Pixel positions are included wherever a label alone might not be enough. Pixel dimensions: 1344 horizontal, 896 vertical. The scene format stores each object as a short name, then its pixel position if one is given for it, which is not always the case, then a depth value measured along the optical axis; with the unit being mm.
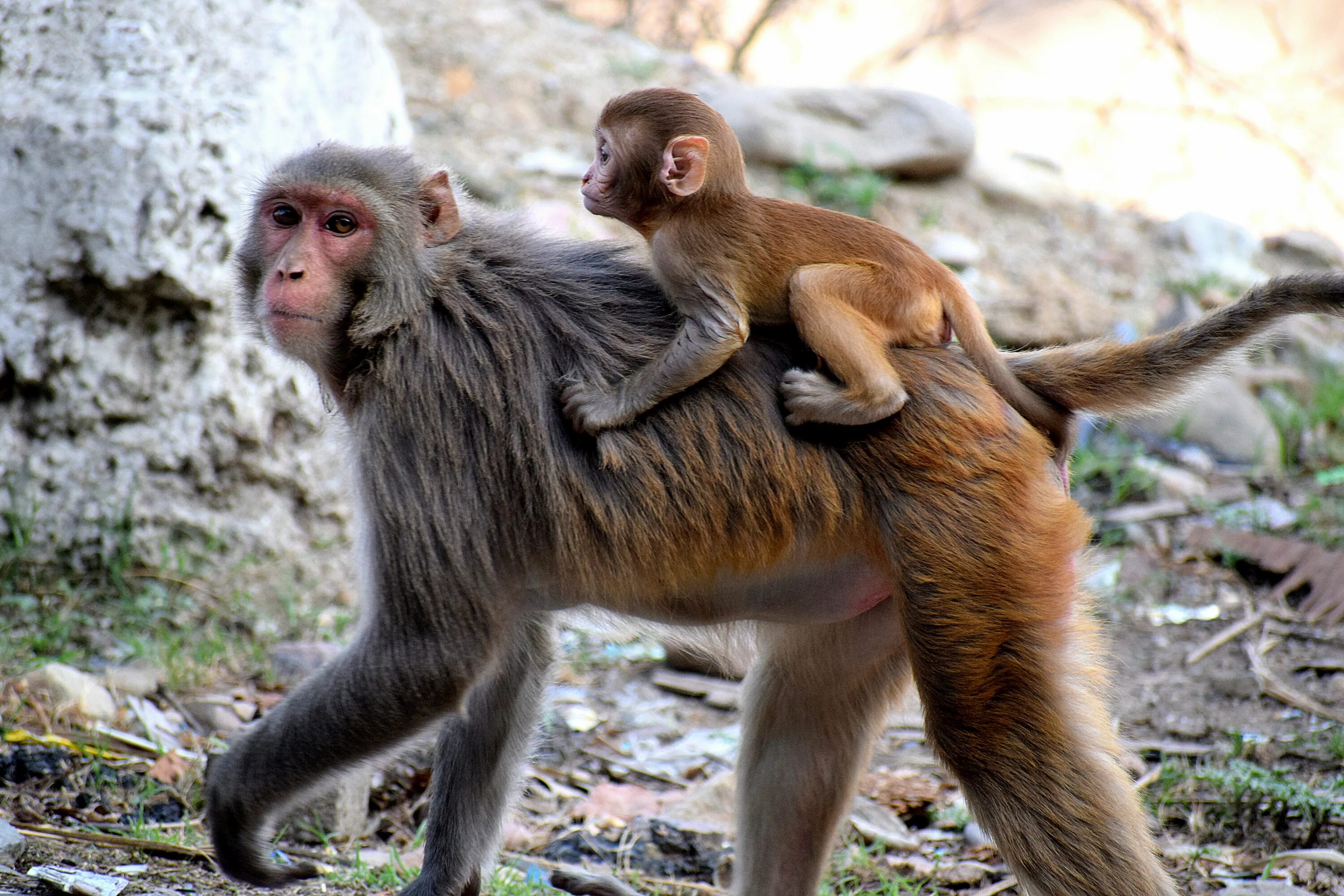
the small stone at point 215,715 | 9234
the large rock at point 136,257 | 10234
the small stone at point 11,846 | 6719
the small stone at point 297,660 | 10031
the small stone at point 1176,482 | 14352
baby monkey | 6117
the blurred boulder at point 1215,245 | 19344
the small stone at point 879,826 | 8766
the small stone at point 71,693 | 8789
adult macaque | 5930
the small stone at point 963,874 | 8211
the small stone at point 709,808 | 8883
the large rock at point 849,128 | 18078
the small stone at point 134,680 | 9375
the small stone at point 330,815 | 8203
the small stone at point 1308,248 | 20578
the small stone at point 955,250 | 17766
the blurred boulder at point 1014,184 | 19641
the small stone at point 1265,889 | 7234
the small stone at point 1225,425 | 15414
